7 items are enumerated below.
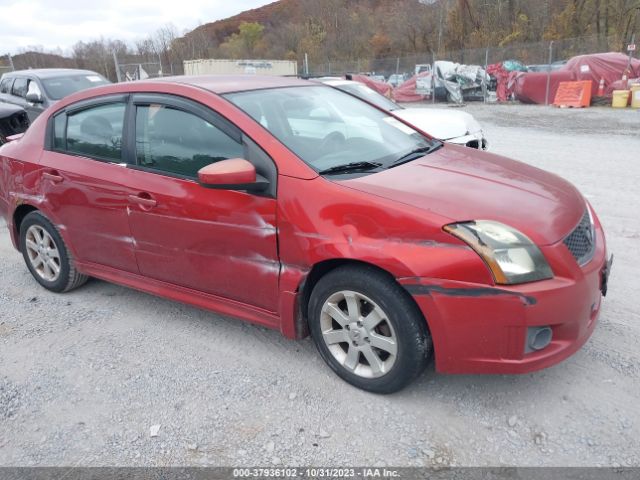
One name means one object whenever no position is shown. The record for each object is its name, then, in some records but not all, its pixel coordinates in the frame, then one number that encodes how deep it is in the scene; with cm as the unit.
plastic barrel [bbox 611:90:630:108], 1756
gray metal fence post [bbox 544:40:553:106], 2019
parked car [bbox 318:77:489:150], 729
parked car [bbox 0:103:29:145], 917
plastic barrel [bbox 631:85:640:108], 1730
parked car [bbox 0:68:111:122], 1089
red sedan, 253
